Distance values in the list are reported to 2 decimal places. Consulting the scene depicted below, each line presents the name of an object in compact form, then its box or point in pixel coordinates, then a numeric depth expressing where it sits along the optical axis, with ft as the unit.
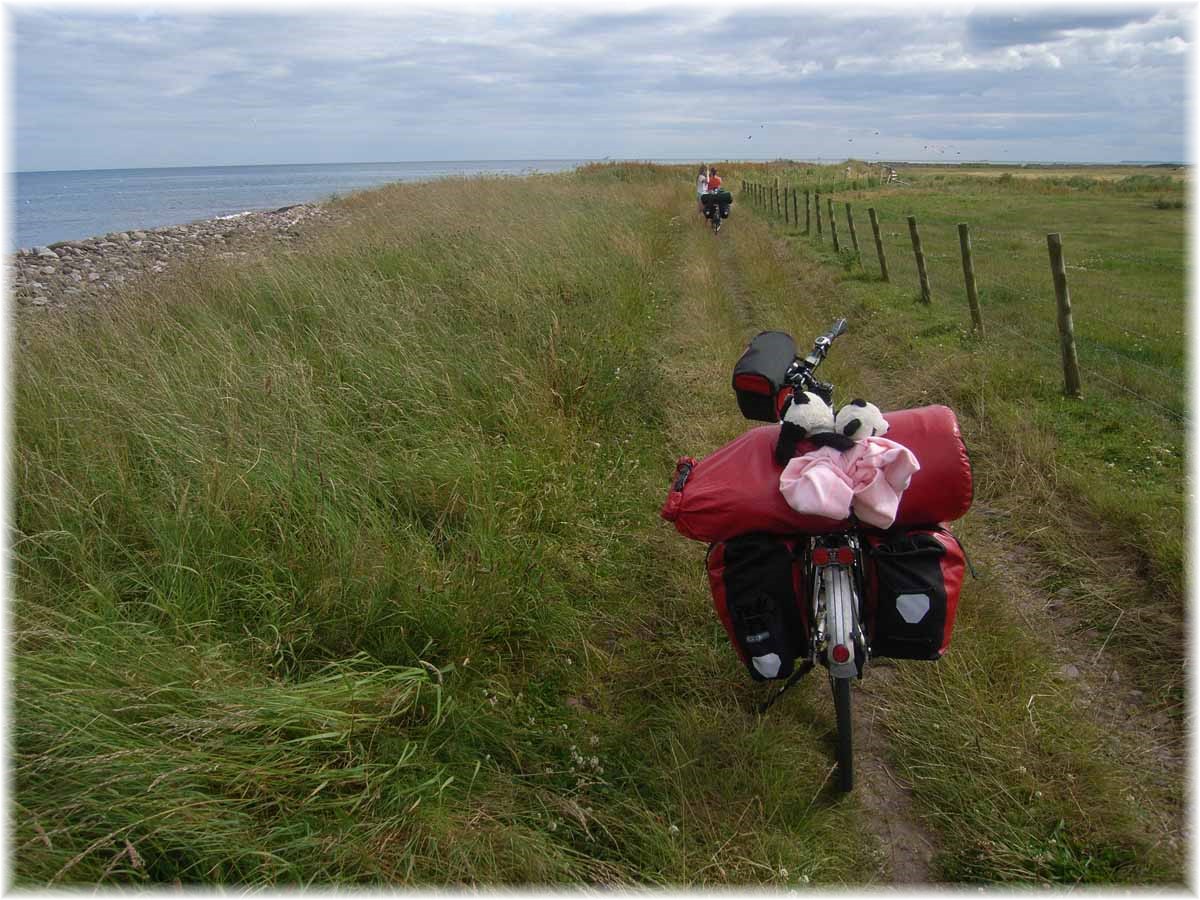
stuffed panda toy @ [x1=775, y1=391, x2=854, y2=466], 8.36
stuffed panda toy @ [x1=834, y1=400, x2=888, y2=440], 8.23
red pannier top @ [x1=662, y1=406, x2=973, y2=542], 8.14
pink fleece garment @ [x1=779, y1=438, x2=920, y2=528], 7.77
